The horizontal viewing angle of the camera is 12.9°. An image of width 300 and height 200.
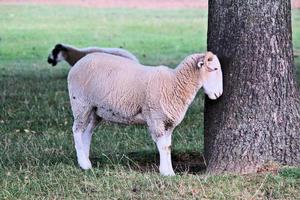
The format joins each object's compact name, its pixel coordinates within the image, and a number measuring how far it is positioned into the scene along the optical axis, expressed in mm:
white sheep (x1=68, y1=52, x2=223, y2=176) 10837
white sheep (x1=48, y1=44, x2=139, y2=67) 22073
